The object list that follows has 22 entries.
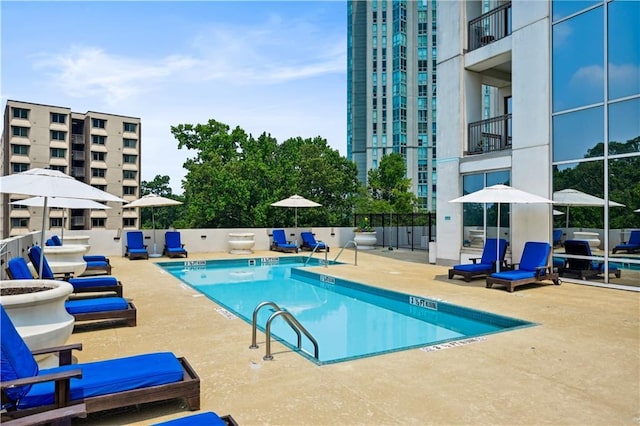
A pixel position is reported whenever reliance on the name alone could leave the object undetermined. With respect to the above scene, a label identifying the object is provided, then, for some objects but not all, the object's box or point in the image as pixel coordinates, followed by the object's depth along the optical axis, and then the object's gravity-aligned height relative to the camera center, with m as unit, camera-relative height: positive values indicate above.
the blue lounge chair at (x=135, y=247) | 15.86 -1.04
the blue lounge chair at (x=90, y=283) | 7.71 -1.15
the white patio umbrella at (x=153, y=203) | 17.19 +0.60
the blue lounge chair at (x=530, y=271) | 9.55 -1.15
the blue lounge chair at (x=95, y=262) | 11.34 -1.18
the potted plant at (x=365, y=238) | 21.30 -0.90
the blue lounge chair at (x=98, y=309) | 5.91 -1.27
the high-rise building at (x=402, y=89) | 79.00 +23.24
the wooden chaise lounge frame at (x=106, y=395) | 2.98 -1.33
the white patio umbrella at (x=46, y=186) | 5.54 +0.42
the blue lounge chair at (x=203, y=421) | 2.83 -1.29
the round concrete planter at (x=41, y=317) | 4.06 -0.94
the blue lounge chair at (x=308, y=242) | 19.95 -1.02
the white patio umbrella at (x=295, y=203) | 20.48 +0.74
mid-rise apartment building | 59.22 +9.20
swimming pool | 6.94 -1.80
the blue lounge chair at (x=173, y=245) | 16.86 -1.03
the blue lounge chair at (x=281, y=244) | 19.03 -1.09
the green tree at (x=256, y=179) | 27.34 +2.61
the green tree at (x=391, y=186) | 39.53 +2.99
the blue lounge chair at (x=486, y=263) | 10.91 -1.10
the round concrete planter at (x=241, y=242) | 18.62 -0.98
